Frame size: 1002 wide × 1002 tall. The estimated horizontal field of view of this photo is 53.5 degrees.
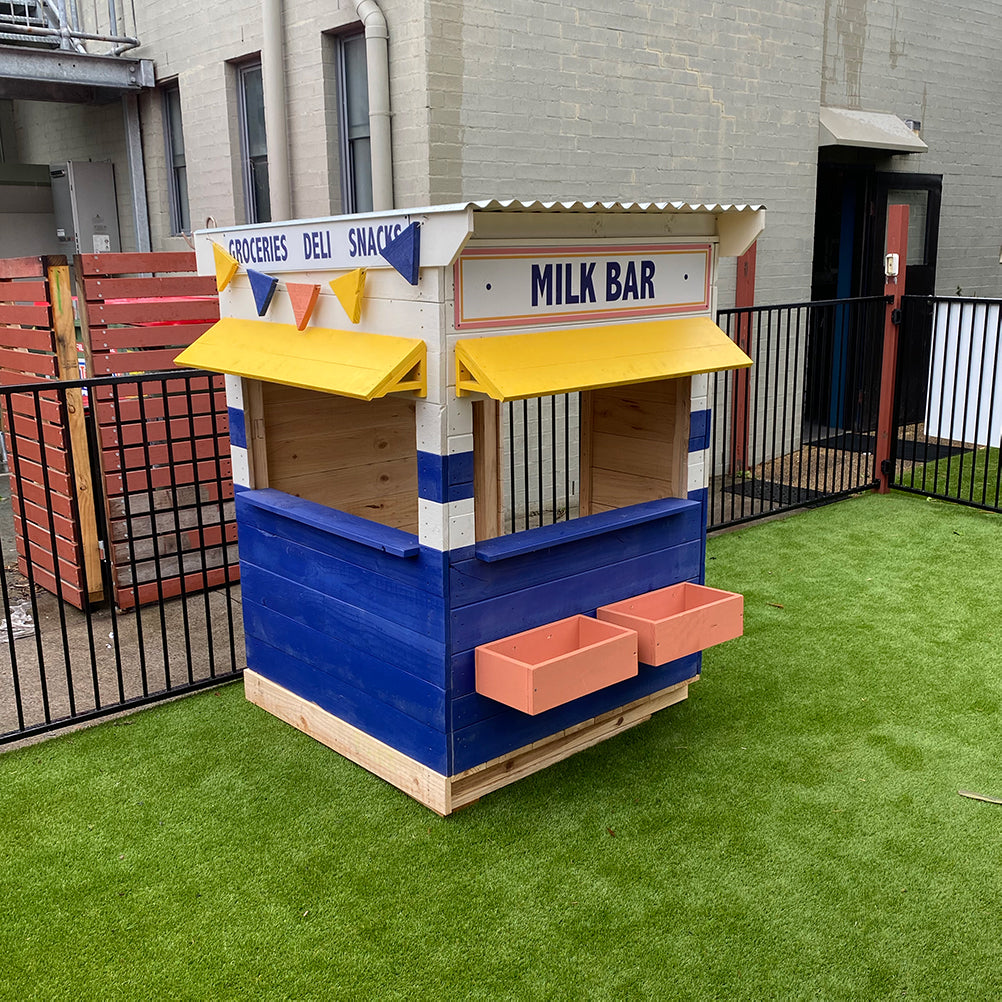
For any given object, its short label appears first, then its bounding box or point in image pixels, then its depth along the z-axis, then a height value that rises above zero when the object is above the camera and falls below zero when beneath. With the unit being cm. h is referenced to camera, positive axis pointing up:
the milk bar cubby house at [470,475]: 335 -90
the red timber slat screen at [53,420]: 550 -88
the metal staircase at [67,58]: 797 +164
